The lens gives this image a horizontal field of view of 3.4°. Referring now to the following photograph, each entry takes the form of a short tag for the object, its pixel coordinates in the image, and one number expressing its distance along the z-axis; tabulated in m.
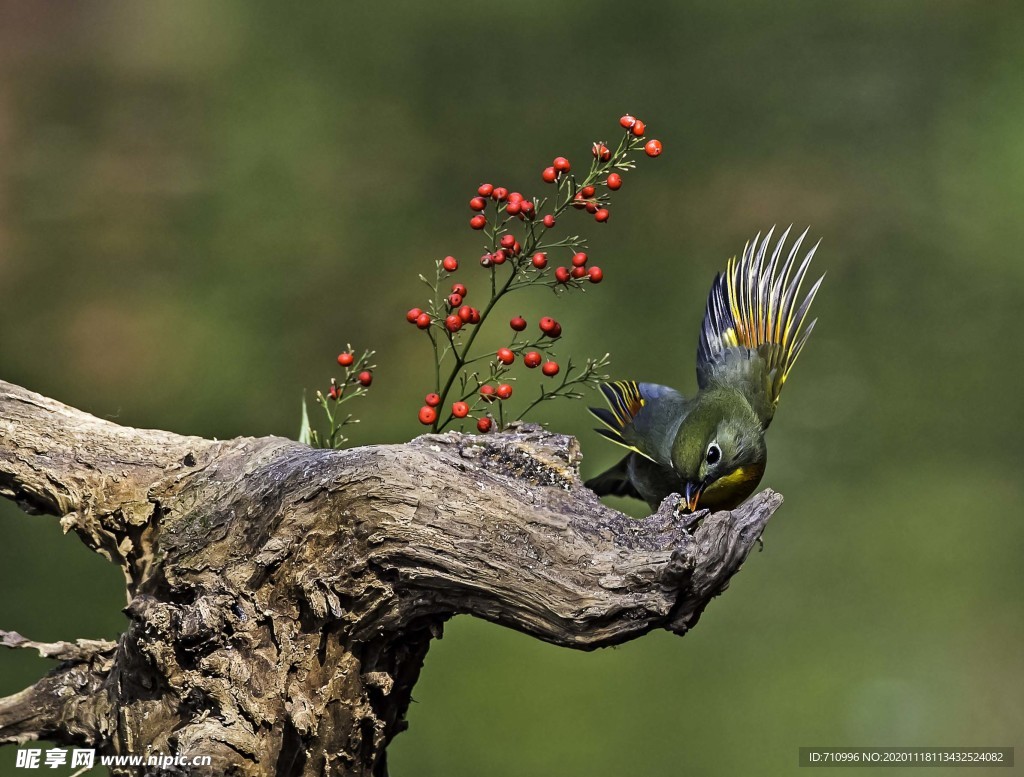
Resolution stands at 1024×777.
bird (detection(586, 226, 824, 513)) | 6.38
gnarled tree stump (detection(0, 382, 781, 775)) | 6.25
